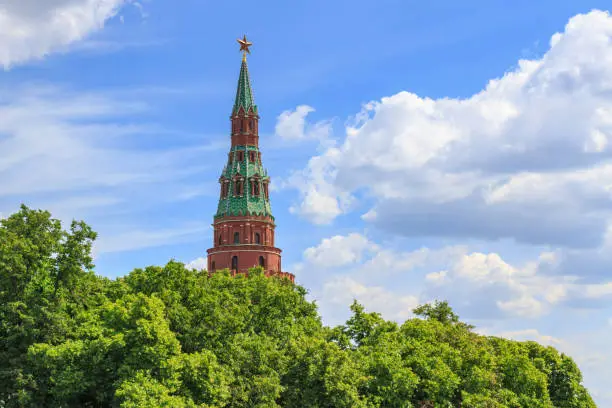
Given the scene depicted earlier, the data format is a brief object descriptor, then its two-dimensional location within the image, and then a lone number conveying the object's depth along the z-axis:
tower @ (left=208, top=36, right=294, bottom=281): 118.06
